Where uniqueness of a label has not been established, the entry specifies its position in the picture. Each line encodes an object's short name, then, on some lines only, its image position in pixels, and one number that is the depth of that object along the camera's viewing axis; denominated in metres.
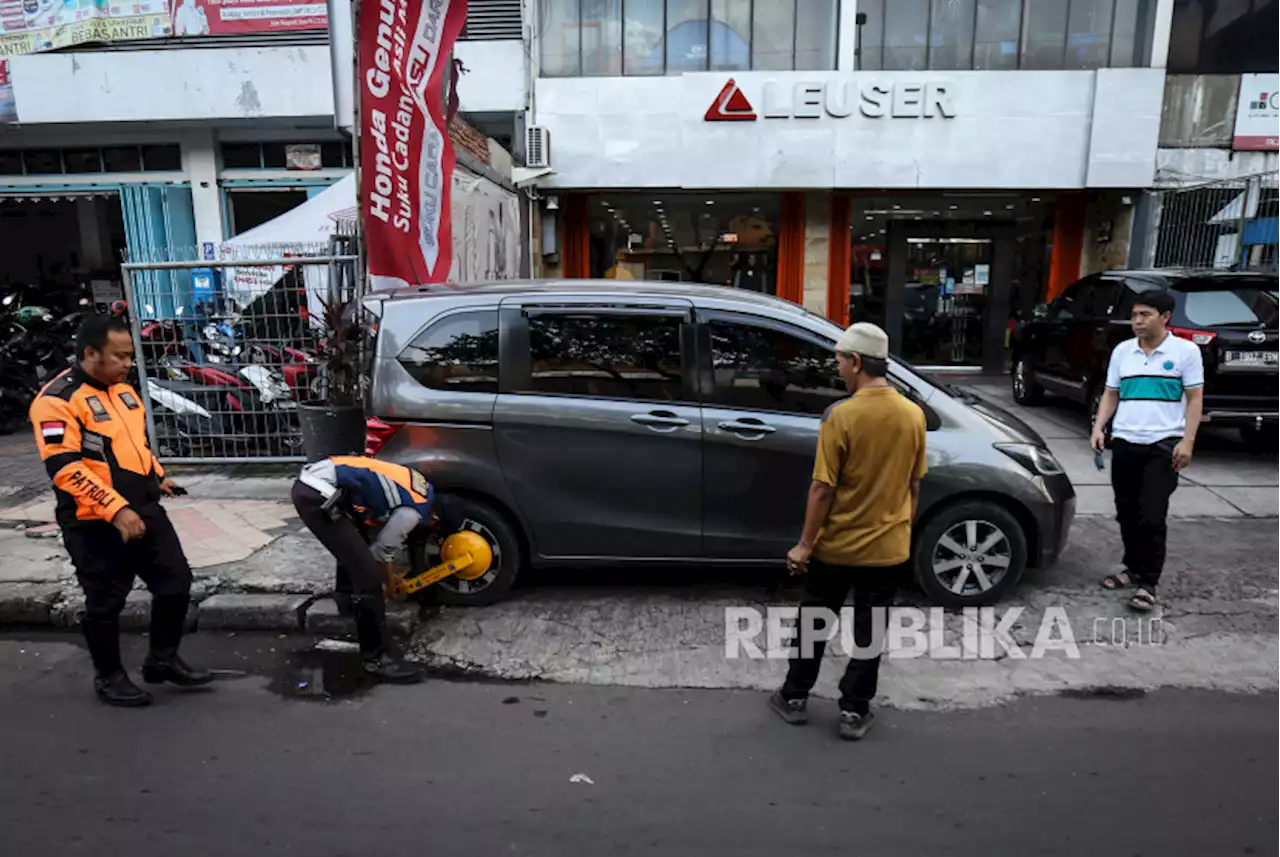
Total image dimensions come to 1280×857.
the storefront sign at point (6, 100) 12.66
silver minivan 4.52
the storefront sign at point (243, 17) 12.18
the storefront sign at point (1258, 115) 12.22
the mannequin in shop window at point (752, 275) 14.05
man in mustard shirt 3.12
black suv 7.34
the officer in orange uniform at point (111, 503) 3.36
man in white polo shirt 4.51
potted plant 5.93
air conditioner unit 12.36
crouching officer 3.71
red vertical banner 6.01
